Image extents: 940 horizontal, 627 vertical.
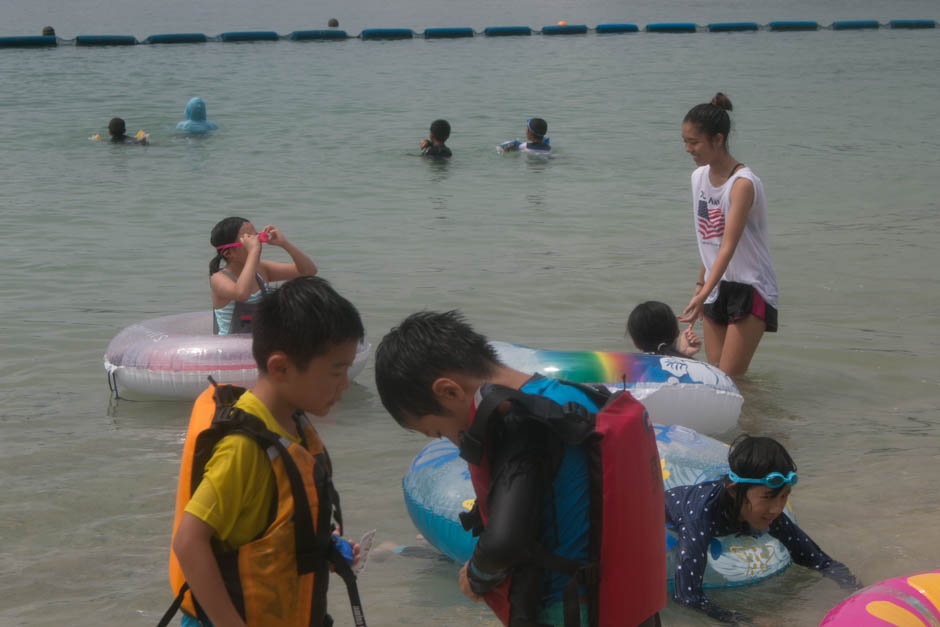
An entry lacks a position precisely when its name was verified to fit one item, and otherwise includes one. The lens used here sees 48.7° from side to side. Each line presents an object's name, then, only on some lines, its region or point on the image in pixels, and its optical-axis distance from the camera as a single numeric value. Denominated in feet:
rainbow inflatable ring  15.10
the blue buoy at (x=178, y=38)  95.94
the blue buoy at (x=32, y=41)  88.17
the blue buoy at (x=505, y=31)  106.52
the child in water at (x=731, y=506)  11.12
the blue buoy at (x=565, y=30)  109.09
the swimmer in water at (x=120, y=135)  47.88
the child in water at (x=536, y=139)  45.55
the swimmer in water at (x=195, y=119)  51.16
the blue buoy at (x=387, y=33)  102.68
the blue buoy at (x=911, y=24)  110.83
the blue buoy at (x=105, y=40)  91.66
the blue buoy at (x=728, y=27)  109.50
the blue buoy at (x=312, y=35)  101.40
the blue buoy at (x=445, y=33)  104.88
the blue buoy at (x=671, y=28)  110.41
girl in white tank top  15.39
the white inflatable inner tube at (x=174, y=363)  17.47
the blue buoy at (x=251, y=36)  98.63
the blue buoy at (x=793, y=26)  110.32
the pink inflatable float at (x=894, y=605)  8.52
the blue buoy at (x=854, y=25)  111.24
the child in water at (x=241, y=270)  16.38
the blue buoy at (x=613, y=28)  110.01
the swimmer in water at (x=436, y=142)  44.52
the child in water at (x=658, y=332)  16.44
